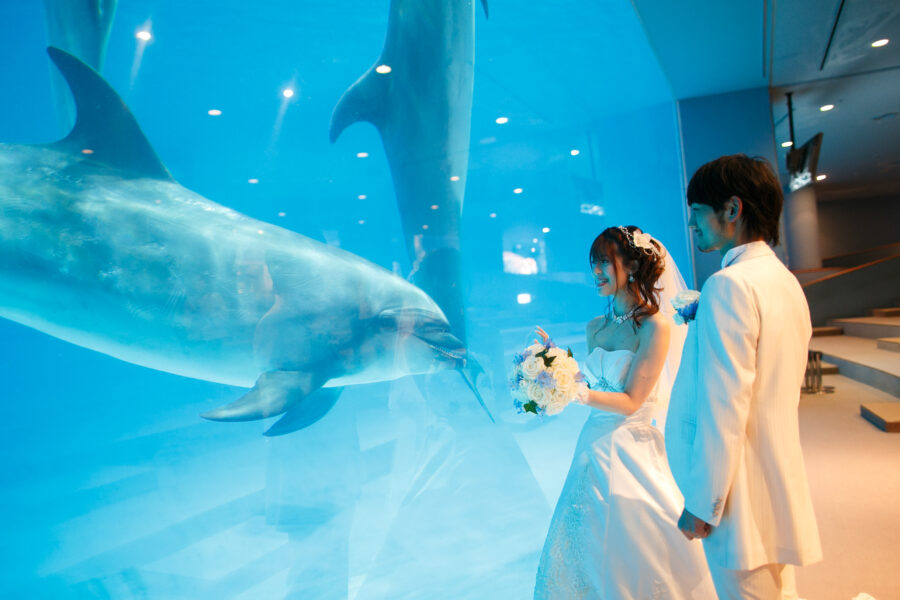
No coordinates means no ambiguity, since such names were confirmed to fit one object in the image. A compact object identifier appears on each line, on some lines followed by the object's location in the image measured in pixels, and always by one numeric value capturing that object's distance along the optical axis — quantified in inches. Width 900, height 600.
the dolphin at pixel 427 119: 138.8
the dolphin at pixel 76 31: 103.7
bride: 92.6
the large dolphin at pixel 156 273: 98.6
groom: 64.7
